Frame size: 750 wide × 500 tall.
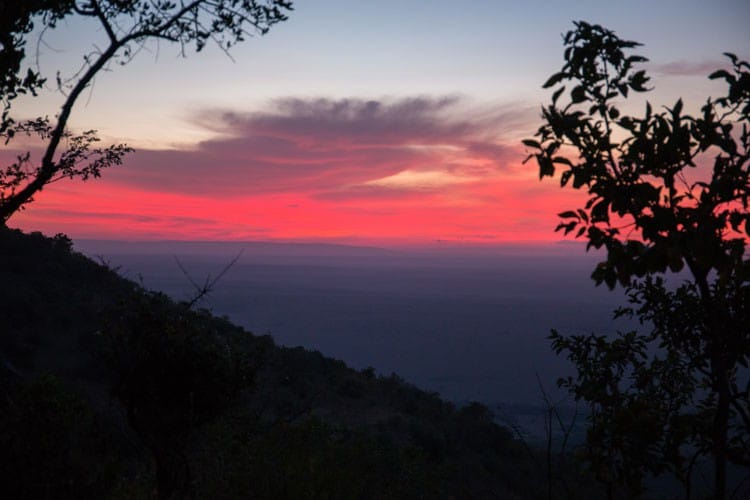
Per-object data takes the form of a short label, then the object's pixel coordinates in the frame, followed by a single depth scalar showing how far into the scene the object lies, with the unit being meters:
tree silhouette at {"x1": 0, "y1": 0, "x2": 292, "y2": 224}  9.32
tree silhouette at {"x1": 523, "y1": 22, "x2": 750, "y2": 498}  3.35
